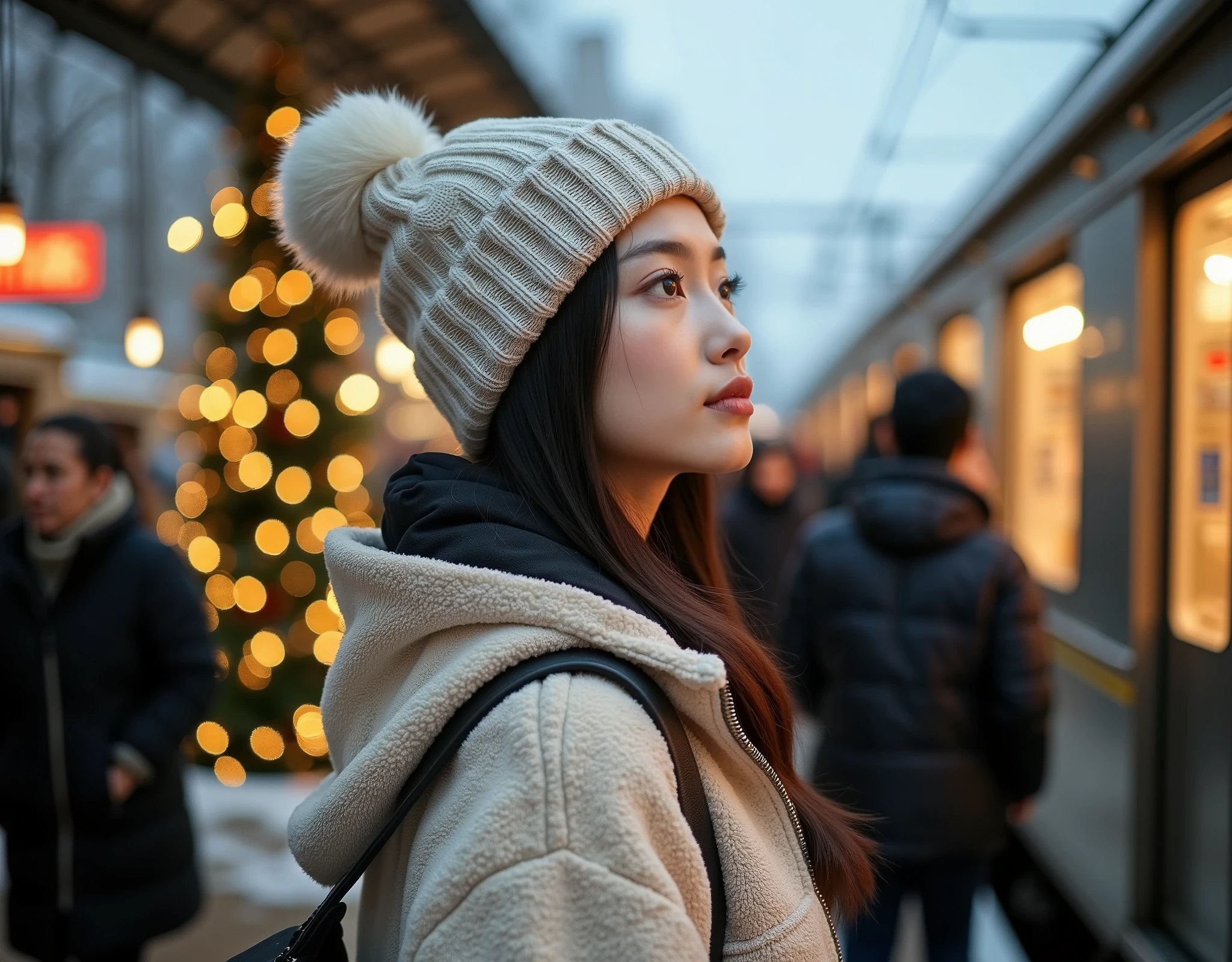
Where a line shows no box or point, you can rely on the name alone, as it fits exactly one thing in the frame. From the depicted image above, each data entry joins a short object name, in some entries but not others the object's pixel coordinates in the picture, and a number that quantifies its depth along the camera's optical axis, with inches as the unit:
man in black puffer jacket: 103.0
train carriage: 117.3
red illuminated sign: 264.4
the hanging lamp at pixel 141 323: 255.1
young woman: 33.2
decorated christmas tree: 215.2
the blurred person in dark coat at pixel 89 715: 103.3
